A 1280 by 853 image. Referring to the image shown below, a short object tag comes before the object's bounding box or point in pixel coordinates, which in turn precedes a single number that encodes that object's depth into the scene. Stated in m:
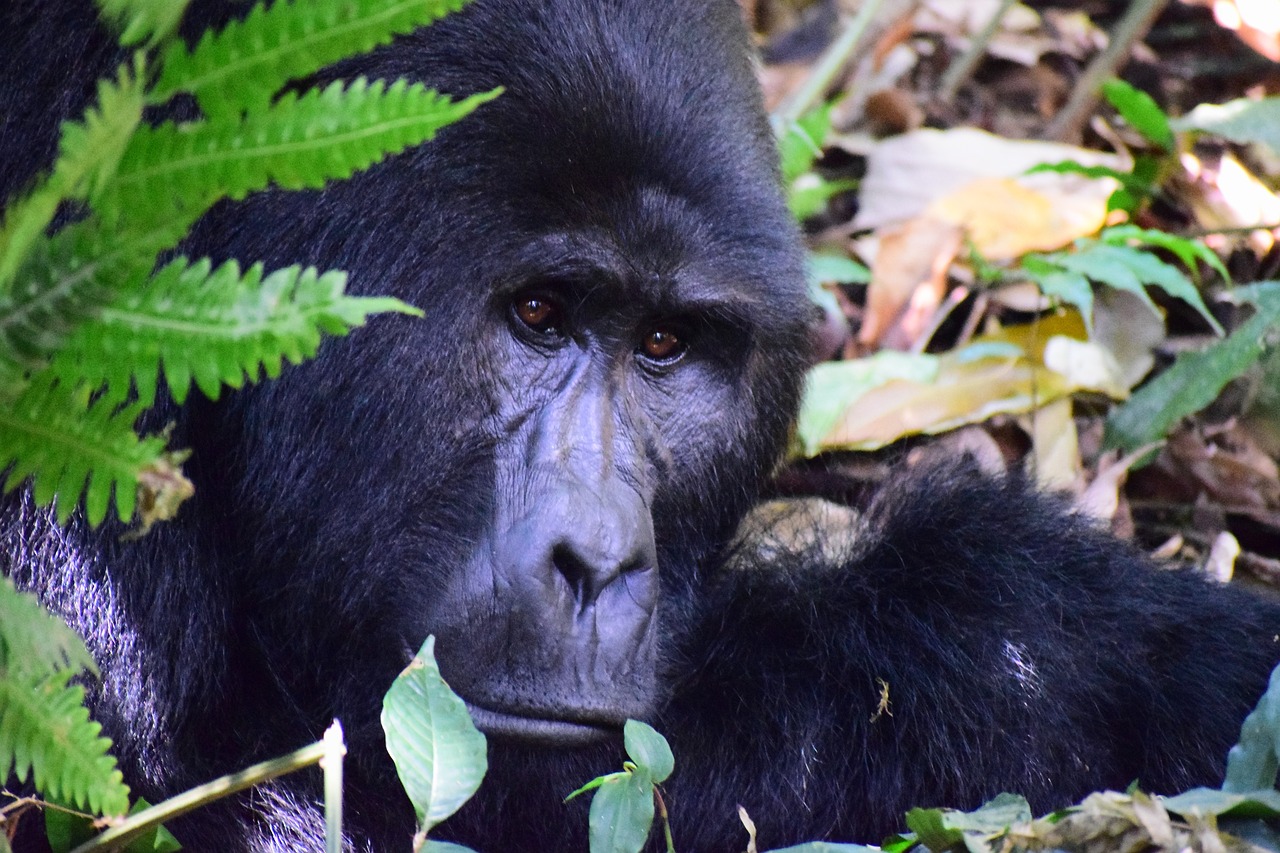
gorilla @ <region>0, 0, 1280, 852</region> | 5.83
